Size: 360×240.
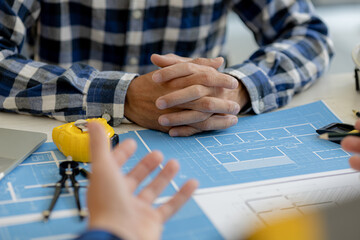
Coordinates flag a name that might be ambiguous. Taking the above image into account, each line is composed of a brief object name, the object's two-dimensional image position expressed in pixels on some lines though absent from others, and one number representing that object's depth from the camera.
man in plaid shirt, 0.98
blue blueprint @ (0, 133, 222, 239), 0.63
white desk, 0.66
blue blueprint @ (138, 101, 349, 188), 0.80
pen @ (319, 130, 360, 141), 0.86
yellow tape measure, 0.82
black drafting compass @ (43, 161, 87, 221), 0.67
